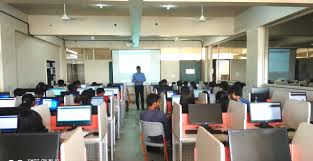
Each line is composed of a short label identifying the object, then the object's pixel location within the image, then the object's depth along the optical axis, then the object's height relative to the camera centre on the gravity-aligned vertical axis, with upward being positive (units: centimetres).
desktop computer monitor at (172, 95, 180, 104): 514 -45
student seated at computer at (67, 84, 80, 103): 507 -39
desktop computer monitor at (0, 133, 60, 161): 169 -44
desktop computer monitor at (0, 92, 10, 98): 565 -39
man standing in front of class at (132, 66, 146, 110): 952 -33
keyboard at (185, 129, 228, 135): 343 -73
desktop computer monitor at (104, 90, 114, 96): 621 -40
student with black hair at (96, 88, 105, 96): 573 -36
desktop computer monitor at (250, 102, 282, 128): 361 -52
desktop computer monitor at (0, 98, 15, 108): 479 -47
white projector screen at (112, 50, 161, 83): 1166 +49
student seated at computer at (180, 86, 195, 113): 479 -40
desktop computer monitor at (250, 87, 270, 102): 587 -47
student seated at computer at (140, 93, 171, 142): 370 -58
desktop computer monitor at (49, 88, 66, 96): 664 -39
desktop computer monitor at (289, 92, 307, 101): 483 -39
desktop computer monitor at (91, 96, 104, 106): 478 -45
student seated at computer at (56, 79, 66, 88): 928 -27
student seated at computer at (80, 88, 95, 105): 461 -39
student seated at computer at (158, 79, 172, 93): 743 -36
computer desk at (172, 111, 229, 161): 324 -72
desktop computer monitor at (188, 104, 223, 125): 359 -53
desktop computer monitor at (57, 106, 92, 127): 363 -55
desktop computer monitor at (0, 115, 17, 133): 322 -56
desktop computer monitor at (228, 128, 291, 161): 179 -48
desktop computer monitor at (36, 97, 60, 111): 459 -45
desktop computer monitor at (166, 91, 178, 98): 590 -42
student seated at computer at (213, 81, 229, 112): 411 -41
